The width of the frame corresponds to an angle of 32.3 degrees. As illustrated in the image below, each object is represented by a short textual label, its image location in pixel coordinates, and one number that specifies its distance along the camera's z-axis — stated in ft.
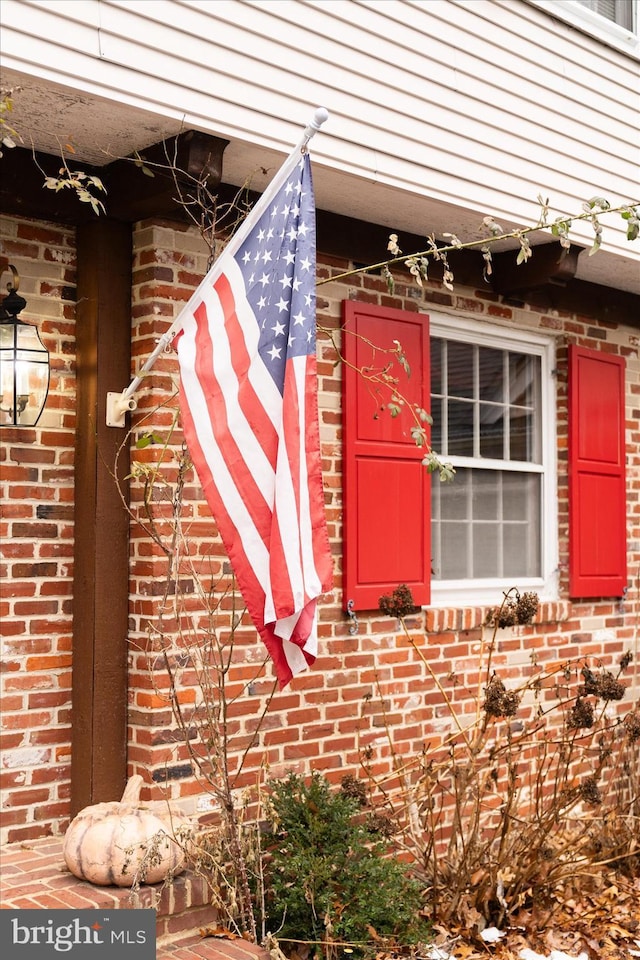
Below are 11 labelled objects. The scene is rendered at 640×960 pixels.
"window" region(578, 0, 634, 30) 21.44
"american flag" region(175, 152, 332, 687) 11.62
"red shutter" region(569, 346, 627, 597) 22.13
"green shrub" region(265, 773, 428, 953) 13.93
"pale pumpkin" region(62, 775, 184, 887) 13.25
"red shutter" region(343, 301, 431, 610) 17.69
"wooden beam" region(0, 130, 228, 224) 13.82
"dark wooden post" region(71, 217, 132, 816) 14.94
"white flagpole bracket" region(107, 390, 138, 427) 15.05
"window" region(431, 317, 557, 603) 20.11
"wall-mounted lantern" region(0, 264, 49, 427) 14.28
